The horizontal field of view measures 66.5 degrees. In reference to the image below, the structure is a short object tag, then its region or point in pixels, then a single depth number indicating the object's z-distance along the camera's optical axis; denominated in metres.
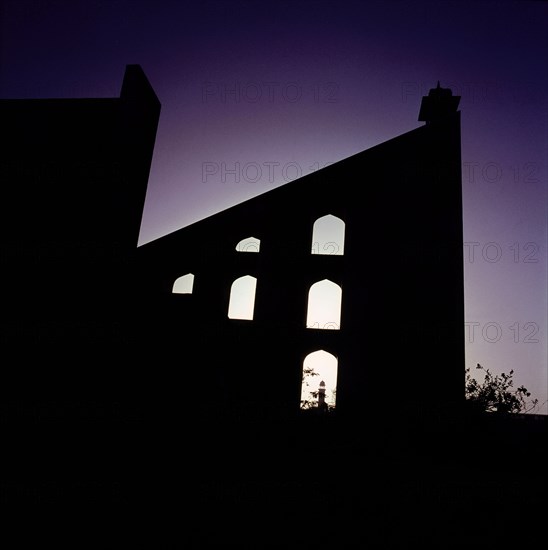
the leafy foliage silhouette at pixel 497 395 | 19.00
